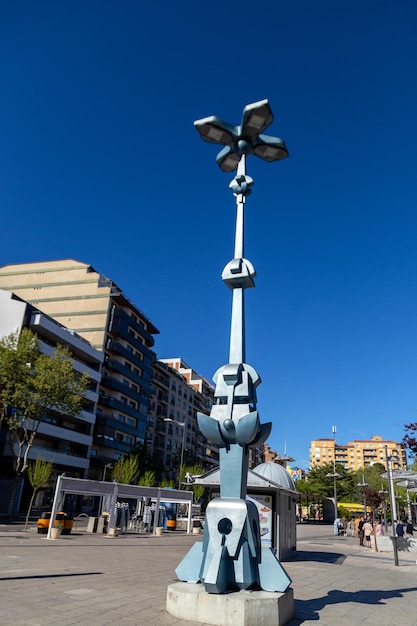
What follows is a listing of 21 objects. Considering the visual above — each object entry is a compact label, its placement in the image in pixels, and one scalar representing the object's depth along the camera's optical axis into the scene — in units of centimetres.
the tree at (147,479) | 4522
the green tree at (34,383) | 2886
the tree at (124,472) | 4103
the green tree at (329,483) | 6893
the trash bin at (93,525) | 2580
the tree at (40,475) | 2599
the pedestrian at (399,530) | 2620
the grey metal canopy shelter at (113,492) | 2117
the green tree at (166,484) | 4949
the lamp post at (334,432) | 4606
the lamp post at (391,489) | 1903
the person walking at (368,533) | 2960
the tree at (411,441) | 2289
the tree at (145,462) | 5412
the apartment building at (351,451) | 15962
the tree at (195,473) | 5345
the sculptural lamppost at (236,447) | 774
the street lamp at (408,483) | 2717
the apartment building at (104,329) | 5409
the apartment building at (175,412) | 7114
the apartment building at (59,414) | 4131
